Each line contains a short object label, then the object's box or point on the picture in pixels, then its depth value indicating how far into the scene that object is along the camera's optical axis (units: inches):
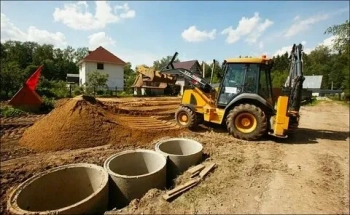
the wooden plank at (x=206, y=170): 187.5
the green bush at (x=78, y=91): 816.1
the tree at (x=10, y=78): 589.0
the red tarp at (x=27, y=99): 410.6
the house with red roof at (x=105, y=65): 1106.7
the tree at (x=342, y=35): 1059.9
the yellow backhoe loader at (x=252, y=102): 280.3
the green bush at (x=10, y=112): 392.6
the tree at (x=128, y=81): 1159.1
